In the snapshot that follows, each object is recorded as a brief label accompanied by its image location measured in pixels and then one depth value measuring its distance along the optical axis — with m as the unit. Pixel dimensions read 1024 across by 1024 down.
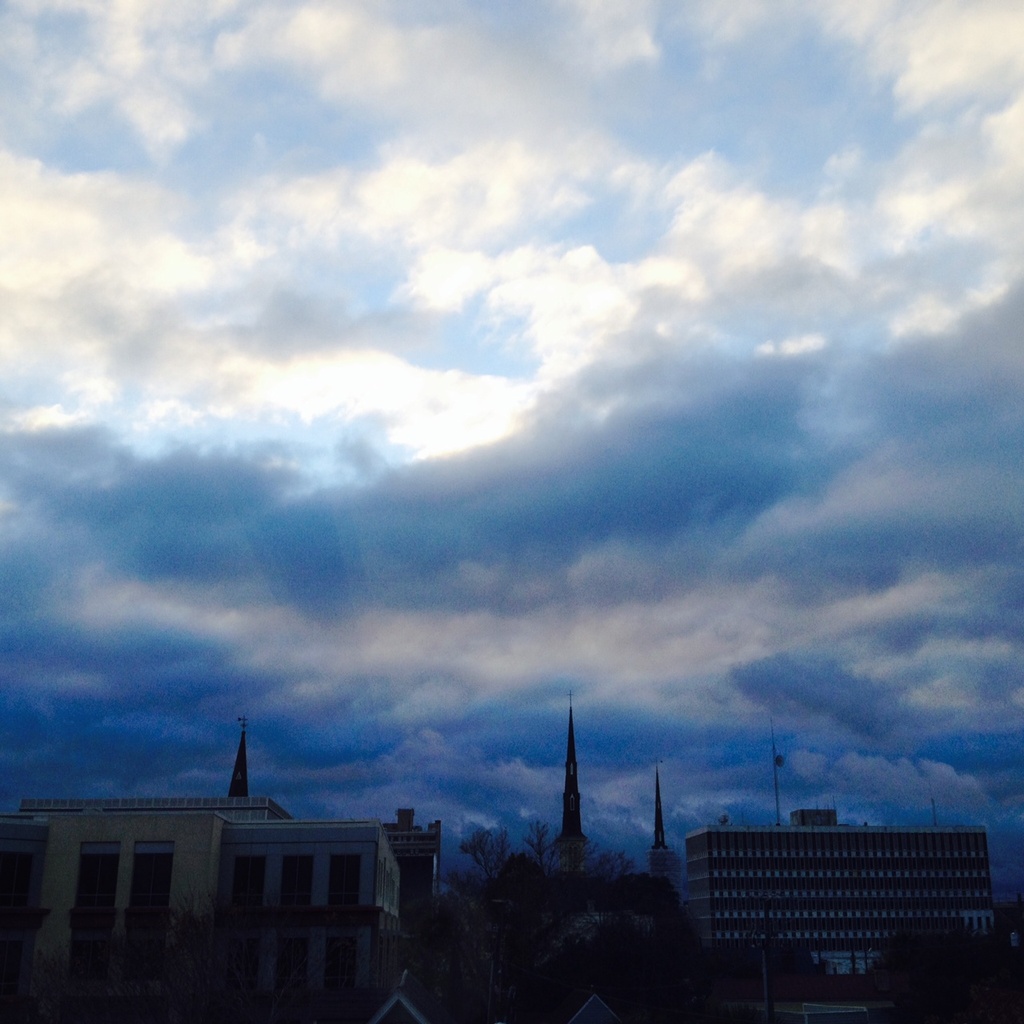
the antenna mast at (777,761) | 189.50
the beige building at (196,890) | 53.00
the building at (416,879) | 166.50
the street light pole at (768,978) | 59.47
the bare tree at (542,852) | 98.75
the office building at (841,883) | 188.88
